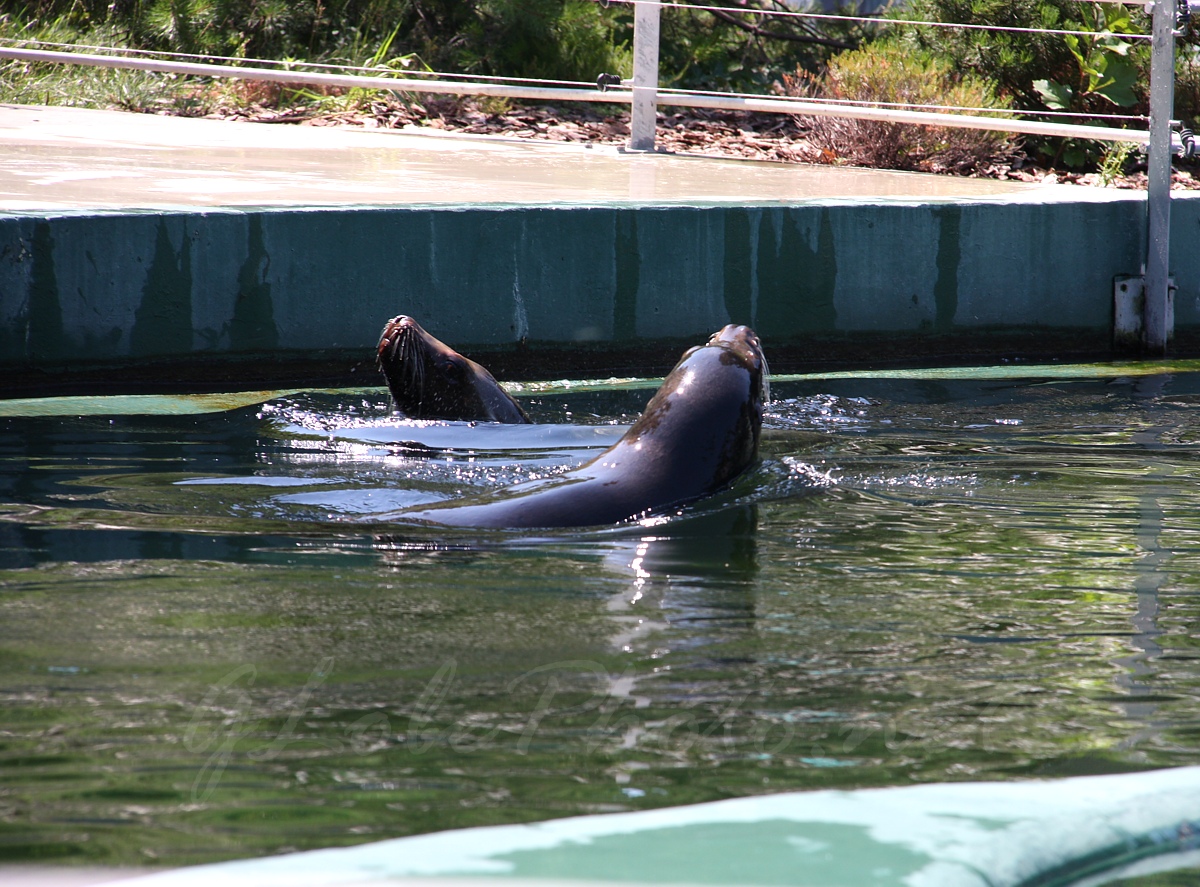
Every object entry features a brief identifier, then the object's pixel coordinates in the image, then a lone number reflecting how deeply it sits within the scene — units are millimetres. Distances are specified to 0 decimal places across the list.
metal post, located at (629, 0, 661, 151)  19500
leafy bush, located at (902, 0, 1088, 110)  22625
